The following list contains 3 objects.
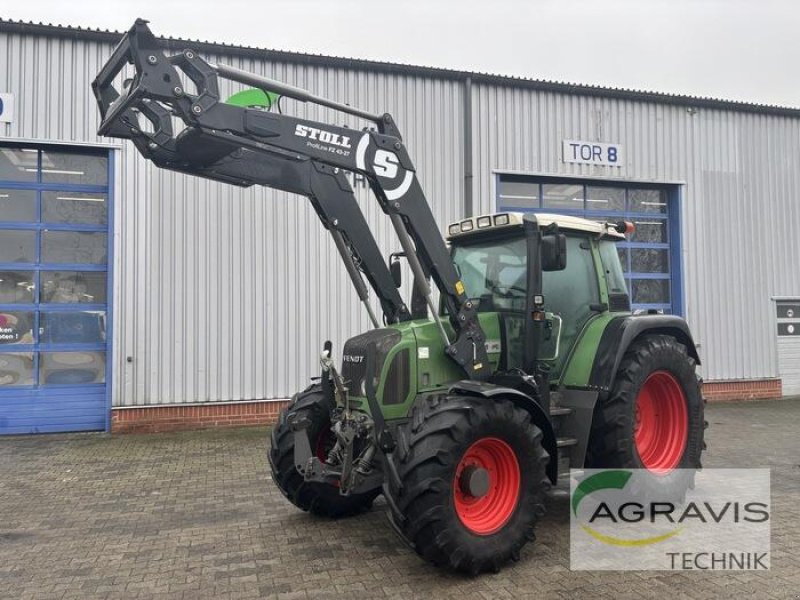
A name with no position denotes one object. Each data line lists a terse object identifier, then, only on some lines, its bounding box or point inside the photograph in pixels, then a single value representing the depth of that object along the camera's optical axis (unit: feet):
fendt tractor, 13.20
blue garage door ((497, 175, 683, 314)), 41.39
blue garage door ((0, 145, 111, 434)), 32.27
